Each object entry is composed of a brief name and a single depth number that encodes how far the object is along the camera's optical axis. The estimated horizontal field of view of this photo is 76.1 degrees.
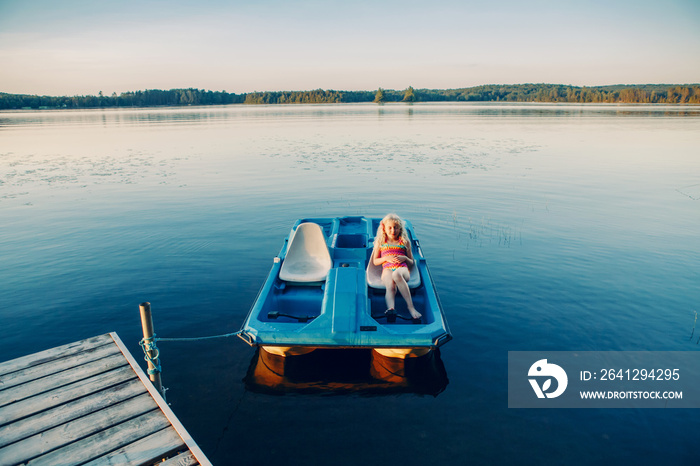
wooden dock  4.08
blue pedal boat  5.83
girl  7.02
